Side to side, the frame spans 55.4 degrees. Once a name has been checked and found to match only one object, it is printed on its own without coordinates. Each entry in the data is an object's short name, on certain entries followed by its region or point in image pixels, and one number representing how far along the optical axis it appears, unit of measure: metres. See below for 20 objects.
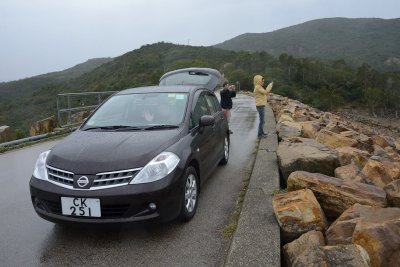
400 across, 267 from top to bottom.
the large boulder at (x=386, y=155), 7.96
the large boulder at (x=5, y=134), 11.23
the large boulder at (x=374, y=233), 3.19
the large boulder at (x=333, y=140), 7.80
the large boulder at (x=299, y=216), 3.77
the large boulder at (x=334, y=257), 2.89
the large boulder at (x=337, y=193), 4.18
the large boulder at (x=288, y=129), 8.04
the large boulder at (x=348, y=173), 4.99
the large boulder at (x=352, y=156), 6.12
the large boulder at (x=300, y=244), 3.38
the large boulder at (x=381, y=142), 11.25
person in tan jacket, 9.23
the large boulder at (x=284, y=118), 10.17
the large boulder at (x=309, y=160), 5.31
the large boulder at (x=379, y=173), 5.34
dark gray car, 3.69
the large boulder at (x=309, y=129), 8.47
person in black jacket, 10.39
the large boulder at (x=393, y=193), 4.55
